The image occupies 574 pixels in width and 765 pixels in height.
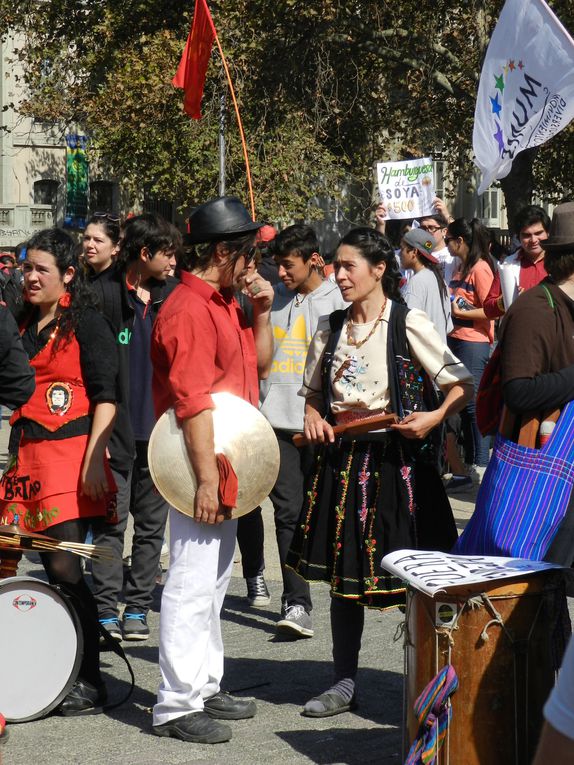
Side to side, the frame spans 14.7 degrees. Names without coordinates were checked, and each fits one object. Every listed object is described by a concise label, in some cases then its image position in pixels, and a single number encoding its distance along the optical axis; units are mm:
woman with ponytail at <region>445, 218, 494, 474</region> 17314
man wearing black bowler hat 7730
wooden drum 6461
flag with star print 12121
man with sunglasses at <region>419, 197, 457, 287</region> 18518
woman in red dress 8401
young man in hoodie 11063
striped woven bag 6862
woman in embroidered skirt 8052
